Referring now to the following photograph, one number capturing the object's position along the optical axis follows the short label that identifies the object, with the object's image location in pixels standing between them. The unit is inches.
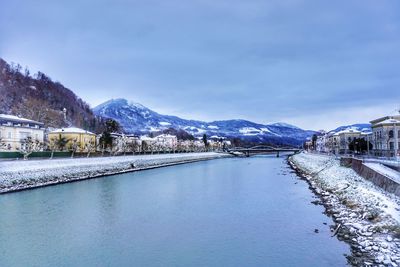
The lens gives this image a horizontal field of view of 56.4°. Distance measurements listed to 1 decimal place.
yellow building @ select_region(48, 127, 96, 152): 3310.5
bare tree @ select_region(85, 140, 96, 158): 2989.7
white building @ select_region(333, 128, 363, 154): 4097.0
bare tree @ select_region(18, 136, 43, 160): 1612.9
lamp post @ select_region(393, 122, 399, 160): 2263.8
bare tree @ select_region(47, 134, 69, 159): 2696.9
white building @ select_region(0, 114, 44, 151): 2647.6
